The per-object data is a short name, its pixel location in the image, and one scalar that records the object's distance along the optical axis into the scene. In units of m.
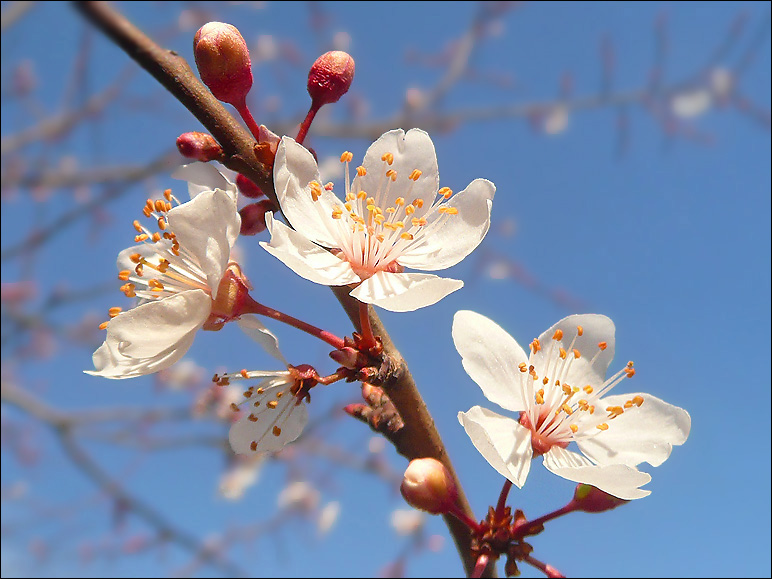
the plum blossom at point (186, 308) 0.15
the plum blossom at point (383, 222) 0.15
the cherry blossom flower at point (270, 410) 0.16
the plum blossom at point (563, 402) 0.16
